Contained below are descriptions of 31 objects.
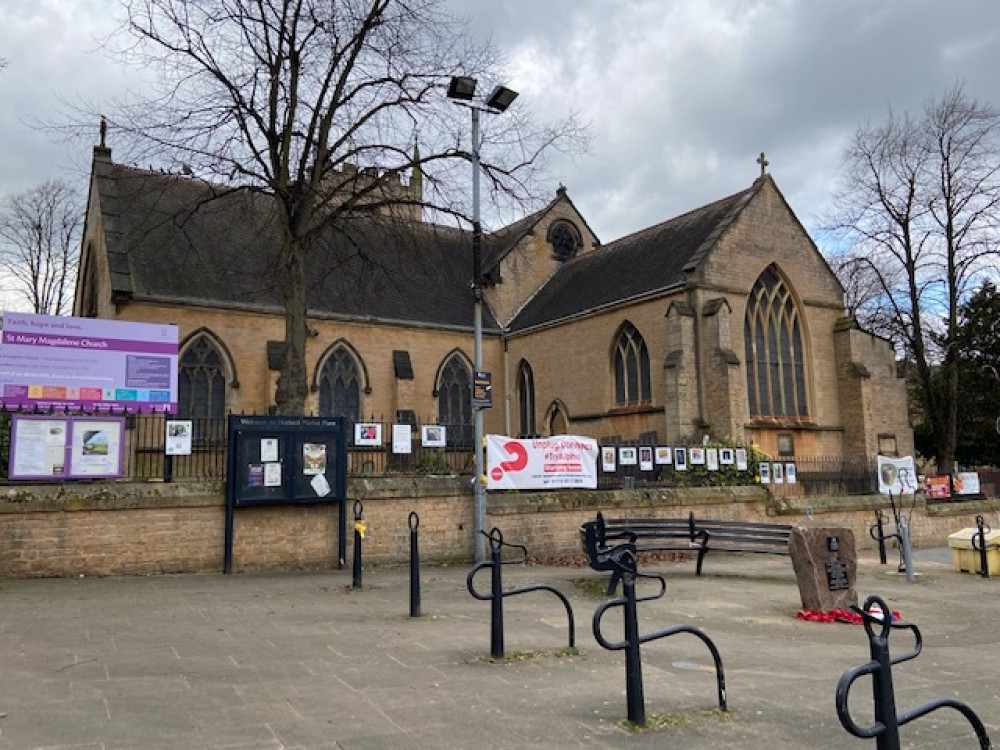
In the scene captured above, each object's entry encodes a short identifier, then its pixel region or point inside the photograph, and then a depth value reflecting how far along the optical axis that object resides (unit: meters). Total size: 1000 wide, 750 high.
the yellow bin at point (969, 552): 13.96
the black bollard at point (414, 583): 8.25
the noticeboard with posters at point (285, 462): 11.57
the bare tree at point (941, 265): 28.44
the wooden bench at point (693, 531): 11.98
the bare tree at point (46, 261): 38.38
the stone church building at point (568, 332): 23.55
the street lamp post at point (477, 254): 12.92
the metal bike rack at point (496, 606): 6.44
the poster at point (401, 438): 13.60
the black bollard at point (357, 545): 9.89
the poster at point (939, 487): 22.33
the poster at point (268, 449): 11.80
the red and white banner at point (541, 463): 14.14
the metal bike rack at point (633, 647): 4.75
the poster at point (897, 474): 14.53
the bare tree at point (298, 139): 15.17
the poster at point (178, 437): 11.66
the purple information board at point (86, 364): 11.07
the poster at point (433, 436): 13.97
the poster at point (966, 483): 22.95
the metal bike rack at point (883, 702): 3.47
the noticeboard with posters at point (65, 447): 10.59
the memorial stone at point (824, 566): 9.23
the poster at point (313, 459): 12.09
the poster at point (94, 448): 10.98
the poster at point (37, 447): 10.54
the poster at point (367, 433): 13.16
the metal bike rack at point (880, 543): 14.71
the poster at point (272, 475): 11.80
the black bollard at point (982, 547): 13.81
